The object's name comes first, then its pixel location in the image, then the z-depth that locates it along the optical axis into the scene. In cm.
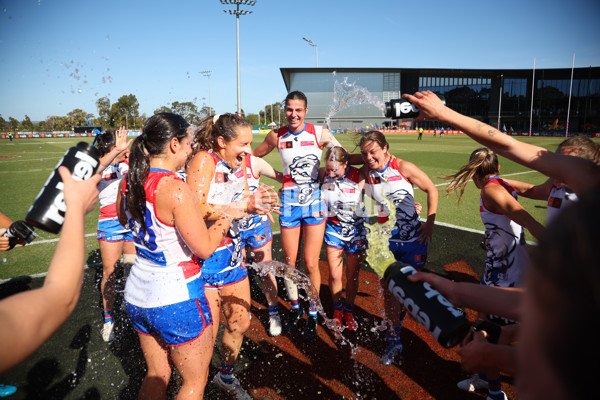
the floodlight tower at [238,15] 3597
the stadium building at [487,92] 6197
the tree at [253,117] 11036
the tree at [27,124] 7394
